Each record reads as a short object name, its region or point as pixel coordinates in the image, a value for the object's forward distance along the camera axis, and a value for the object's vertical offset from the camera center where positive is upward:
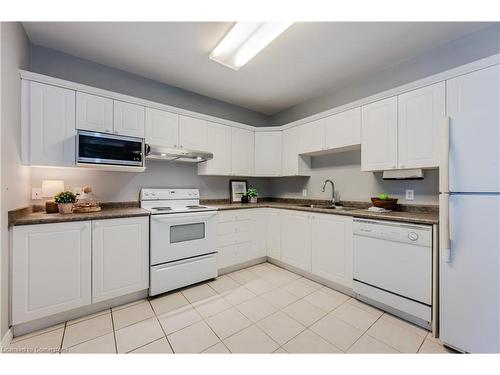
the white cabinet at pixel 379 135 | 2.17 +0.59
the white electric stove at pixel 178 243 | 2.17 -0.63
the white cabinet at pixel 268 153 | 3.48 +0.60
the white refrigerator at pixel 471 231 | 1.30 -0.29
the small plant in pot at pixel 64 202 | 1.94 -0.13
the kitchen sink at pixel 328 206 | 2.70 -0.27
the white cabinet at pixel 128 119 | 2.28 +0.79
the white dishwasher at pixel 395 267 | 1.68 -0.72
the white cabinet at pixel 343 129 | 2.48 +0.75
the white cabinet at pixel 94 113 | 2.05 +0.79
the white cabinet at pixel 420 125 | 1.88 +0.61
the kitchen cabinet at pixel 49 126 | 1.83 +0.58
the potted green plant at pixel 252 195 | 3.52 -0.12
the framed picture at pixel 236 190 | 3.55 -0.04
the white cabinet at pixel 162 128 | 2.50 +0.77
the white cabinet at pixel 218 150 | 3.04 +0.58
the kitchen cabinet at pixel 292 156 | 3.21 +0.51
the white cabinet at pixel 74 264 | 1.58 -0.66
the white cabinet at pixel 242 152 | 3.30 +0.60
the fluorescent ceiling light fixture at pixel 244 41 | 1.75 +1.41
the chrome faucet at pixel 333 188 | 2.92 -0.01
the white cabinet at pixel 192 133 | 2.77 +0.77
